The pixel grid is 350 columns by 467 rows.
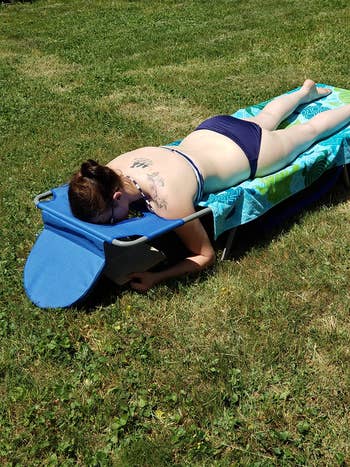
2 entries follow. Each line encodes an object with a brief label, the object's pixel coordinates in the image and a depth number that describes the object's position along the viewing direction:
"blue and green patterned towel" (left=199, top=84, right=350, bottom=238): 3.71
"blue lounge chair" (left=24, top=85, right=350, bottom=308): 3.33
